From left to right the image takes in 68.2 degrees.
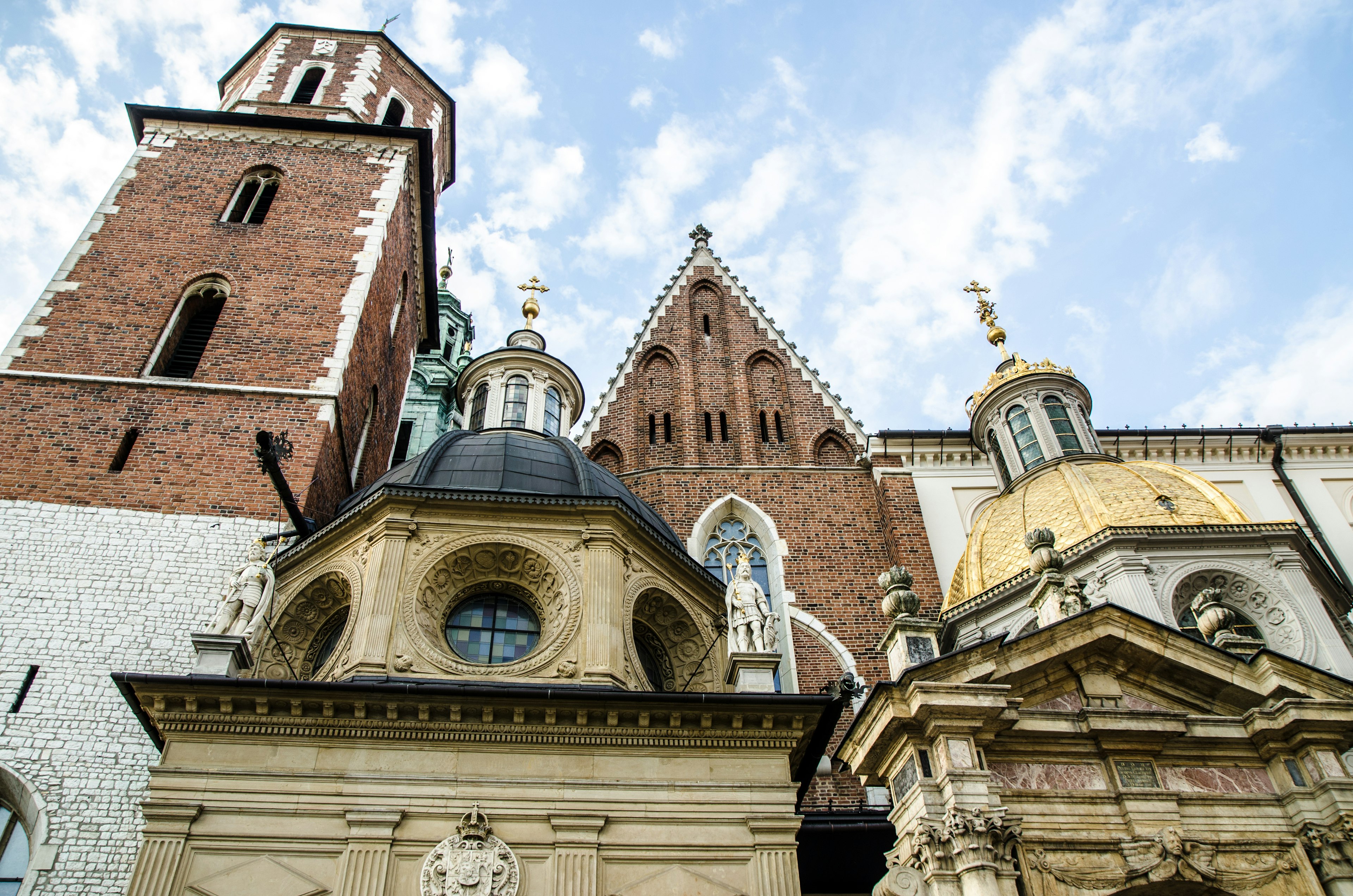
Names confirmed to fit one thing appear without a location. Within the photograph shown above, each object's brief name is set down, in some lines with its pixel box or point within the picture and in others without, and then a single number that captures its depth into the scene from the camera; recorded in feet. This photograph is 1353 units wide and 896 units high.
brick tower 37.04
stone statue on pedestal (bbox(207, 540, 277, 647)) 34.81
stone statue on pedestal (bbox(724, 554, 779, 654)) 36.27
